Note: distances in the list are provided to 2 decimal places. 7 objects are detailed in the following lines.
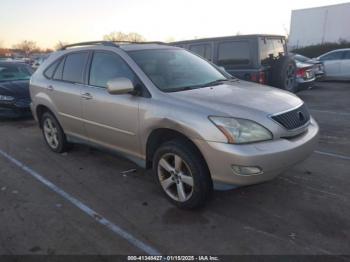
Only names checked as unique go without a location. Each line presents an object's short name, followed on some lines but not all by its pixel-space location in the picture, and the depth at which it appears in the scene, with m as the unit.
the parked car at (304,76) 10.27
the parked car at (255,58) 8.06
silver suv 3.16
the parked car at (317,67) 12.57
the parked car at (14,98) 8.20
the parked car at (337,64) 14.11
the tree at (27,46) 64.39
